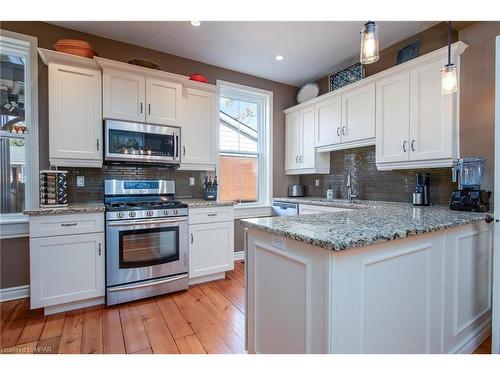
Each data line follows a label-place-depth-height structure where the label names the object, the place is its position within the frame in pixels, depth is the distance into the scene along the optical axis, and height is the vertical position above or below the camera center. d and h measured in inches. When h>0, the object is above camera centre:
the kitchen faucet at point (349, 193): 133.1 -4.9
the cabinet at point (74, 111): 94.5 +27.7
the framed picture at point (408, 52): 102.2 +54.0
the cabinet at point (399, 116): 89.4 +28.4
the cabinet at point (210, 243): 110.9 -26.8
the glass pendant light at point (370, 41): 51.9 +29.3
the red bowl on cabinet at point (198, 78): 124.0 +51.3
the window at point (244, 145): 146.3 +23.4
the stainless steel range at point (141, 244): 93.5 -23.5
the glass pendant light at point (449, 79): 67.8 +28.1
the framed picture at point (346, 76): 127.2 +56.3
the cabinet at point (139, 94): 102.1 +37.8
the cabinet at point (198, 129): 121.3 +26.5
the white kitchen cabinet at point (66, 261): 83.6 -26.7
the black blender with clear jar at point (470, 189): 74.5 -1.5
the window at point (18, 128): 98.7 +21.6
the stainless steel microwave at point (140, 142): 102.6 +17.3
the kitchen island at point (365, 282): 40.2 -18.6
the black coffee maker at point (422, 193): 98.8 -3.5
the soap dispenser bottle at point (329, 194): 142.4 -5.8
